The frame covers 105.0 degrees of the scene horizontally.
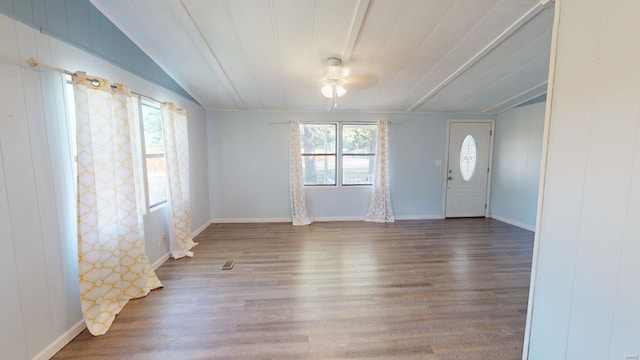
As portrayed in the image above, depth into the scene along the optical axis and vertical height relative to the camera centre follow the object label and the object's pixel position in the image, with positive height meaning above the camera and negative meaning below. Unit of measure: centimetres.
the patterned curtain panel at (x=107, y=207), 189 -42
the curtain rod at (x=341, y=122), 485 +71
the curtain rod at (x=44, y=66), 158 +62
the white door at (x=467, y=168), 517 -22
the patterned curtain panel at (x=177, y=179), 317 -28
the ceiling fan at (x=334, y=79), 288 +97
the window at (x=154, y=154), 293 +5
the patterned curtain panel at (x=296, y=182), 479 -49
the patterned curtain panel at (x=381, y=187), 491 -60
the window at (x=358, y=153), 505 +9
